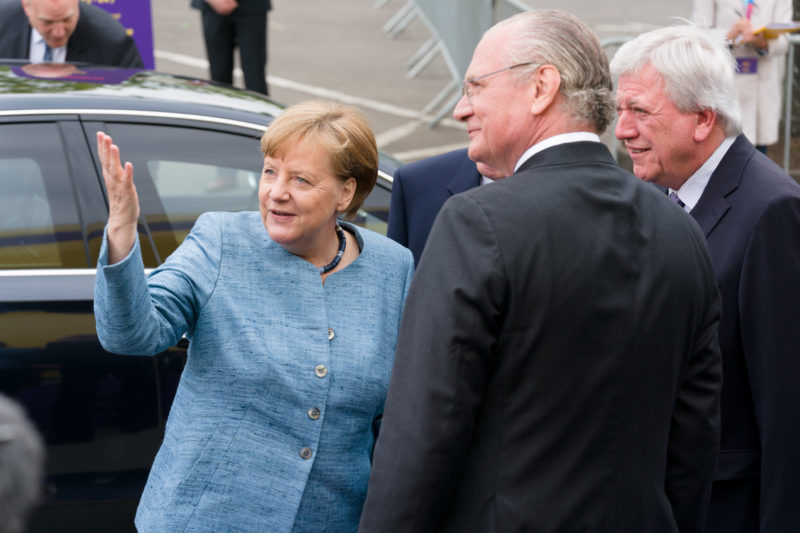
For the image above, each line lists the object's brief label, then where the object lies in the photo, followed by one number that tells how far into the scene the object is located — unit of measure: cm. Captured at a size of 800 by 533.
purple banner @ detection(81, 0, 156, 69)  710
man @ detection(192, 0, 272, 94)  759
